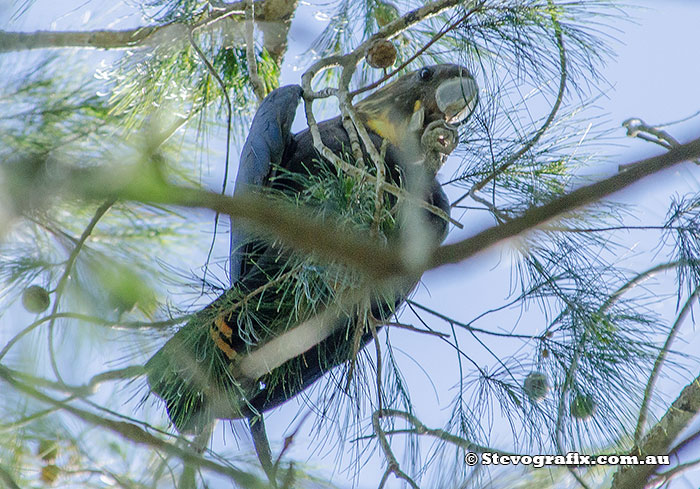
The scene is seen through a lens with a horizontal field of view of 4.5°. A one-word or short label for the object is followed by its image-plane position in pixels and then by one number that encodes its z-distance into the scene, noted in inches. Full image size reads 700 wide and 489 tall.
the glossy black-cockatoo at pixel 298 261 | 356.1
